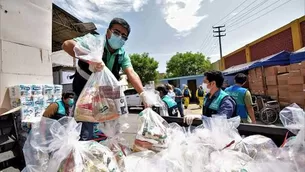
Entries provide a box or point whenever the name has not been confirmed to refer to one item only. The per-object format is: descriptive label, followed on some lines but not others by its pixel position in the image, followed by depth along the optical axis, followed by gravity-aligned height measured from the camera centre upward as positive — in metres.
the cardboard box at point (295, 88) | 5.74 -0.06
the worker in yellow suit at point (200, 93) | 10.46 -0.14
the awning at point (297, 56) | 7.09 +1.14
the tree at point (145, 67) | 25.03 +3.44
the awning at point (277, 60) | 7.93 +1.12
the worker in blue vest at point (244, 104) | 3.26 -0.28
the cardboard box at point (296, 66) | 5.80 +0.62
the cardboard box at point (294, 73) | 5.75 +0.42
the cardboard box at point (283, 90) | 6.49 -0.12
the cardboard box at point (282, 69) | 6.66 +0.61
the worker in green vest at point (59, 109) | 2.50 -0.16
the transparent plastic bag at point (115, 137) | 1.10 -0.26
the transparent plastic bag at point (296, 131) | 0.79 -0.20
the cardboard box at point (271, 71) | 7.18 +0.65
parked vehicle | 12.07 -0.28
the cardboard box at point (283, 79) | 6.42 +0.28
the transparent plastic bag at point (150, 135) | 1.11 -0.25
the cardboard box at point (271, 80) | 7.15 +0.28
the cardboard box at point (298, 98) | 5.68 -0.37
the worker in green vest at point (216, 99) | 1.99 -0.11
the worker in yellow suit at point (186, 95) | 10.70 -0.25
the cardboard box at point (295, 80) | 5.65 +0.19
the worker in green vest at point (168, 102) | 3.88 -0.21
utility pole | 22.40 +6.89
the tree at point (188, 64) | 31.19 +4.41
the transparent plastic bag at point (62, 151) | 0.85 -0.25
